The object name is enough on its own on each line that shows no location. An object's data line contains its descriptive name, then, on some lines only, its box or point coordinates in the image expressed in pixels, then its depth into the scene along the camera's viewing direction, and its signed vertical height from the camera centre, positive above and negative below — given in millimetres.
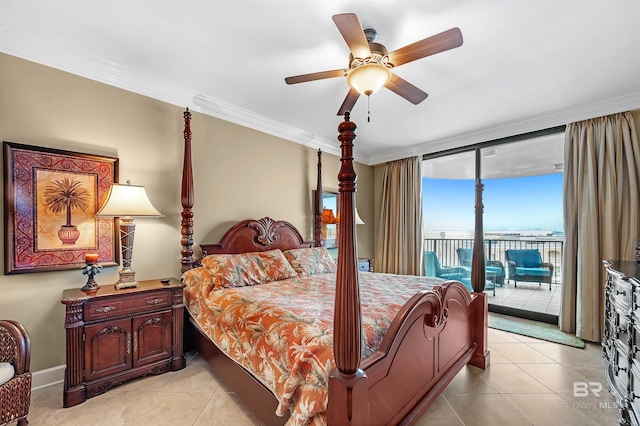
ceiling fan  1542 +995
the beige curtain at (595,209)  2904 +27
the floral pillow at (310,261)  3172 -612
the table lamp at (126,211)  2176 -5
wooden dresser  1633 -872
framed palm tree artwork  2002 +10
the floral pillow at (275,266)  2799 -584
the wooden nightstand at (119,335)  1894 -966
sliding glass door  3887 -129
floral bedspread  1264 -699
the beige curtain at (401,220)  4641 -153
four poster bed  1104 -710
